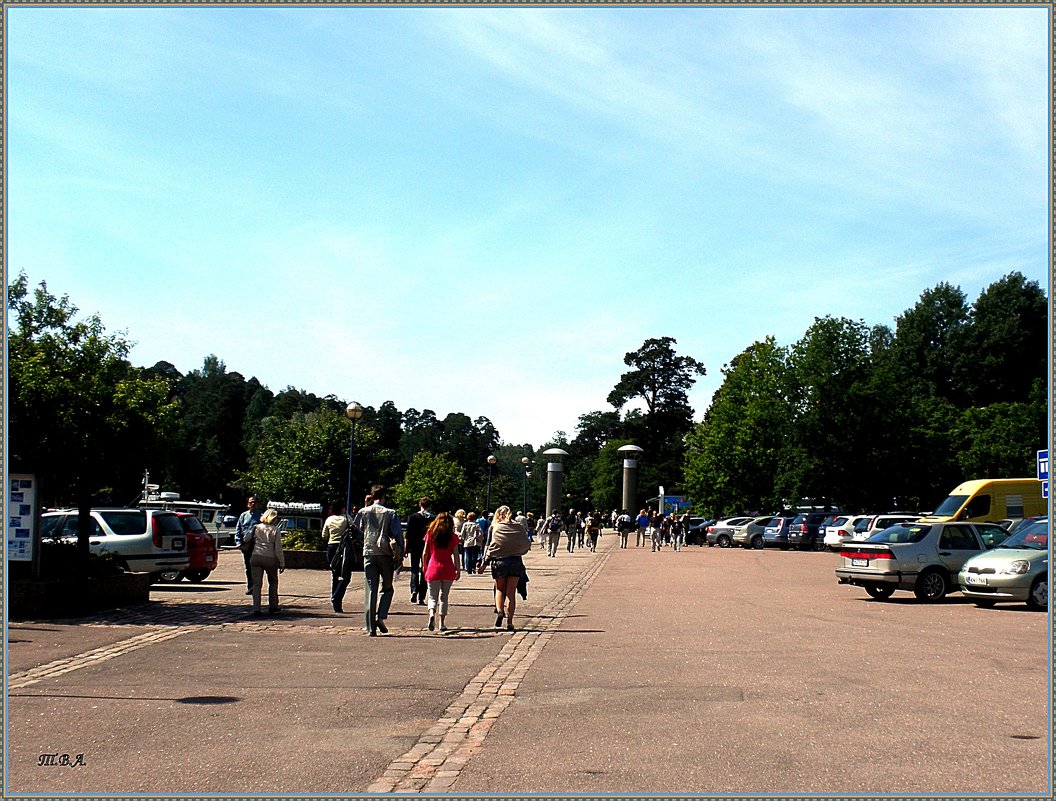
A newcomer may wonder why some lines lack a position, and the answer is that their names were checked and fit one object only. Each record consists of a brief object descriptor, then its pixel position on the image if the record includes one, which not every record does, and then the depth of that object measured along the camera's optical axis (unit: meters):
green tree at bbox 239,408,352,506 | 69.88
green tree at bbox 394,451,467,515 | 88.75
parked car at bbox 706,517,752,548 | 56.72
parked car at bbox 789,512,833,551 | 52.03
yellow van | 36.66
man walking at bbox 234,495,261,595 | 16.31
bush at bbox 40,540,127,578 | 16.03
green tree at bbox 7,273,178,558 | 15.18
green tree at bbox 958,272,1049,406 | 82.44
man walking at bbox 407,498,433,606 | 18.08
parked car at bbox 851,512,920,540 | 40.69
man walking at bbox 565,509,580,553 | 50.25
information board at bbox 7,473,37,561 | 14.97
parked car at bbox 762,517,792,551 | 52.41
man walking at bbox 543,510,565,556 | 42.83
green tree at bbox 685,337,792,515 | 68.88
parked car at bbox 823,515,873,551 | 46.25
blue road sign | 23.64
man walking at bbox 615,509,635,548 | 53.38
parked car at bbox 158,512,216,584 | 22.47
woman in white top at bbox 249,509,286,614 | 16.12
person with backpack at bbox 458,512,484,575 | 28.08
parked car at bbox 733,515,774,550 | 53.84
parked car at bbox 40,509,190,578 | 21.38
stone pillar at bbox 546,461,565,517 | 84.50
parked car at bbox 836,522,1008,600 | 20.09
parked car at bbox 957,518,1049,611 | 18.16
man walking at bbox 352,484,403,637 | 14.23
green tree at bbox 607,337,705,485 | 120.25
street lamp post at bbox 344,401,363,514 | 30.91
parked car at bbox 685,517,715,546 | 63.62
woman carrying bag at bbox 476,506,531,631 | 15.13
